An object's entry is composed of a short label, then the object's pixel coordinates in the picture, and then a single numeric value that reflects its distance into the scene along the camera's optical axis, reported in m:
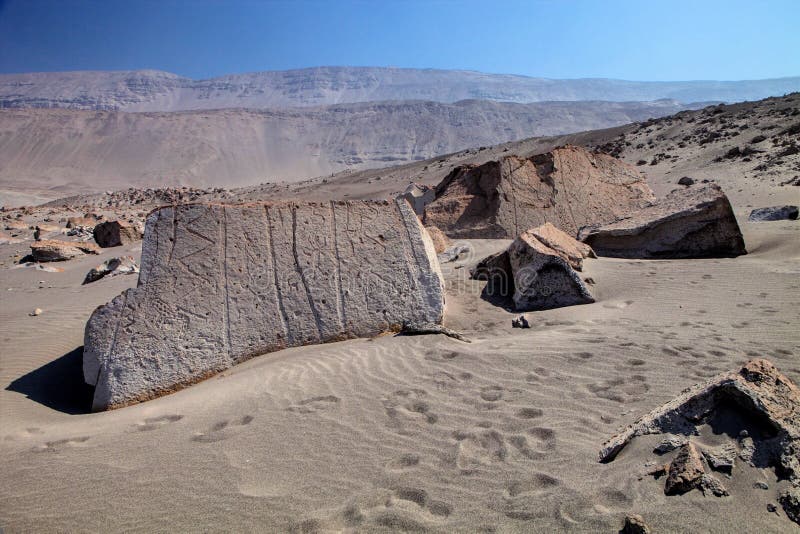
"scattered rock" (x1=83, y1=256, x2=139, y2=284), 7.80
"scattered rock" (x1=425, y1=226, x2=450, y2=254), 7.24
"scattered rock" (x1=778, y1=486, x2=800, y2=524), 1.56
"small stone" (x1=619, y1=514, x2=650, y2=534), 1.57
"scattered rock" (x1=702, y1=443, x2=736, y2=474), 1.76
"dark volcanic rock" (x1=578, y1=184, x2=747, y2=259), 6.00
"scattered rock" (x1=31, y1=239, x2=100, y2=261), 10.05
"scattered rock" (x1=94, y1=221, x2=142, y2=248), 11.87
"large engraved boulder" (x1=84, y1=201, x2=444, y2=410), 3.45
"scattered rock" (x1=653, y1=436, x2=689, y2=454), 1.92
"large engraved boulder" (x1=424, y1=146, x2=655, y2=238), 7.79
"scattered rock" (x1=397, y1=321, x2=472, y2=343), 3.98
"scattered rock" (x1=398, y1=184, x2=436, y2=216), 11.97
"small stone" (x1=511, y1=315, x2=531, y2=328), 4.33
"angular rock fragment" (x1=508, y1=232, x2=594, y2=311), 4.88
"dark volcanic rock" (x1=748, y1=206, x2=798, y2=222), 7.26
